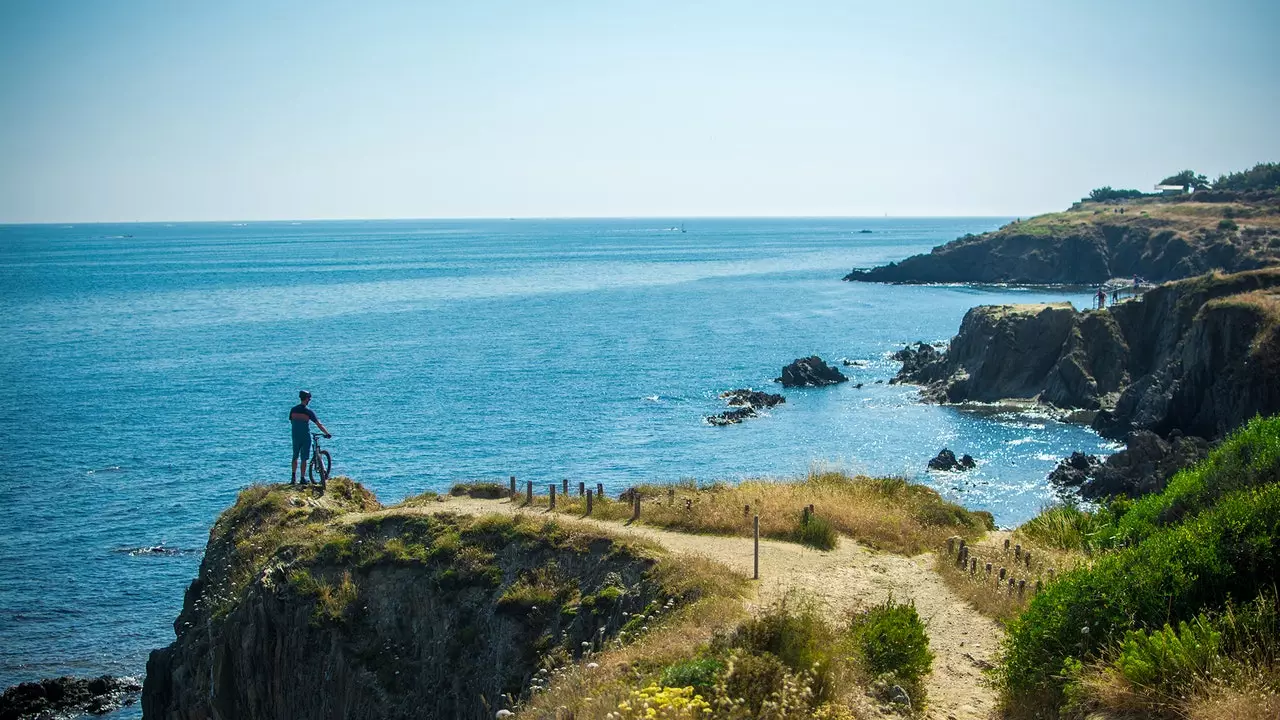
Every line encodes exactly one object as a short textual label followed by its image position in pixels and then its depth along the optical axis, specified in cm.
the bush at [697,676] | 1188
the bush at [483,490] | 2723
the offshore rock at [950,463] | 5281
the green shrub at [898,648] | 1396
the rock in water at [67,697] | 3027
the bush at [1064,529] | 2159
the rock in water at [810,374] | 7606
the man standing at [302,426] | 2462
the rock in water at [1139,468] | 3988
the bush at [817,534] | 2161
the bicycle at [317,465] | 2626
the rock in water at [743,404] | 6384
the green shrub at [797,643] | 1249
